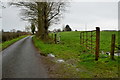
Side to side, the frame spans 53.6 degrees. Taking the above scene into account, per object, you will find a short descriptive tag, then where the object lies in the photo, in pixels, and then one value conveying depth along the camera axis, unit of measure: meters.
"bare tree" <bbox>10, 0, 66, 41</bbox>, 18.11
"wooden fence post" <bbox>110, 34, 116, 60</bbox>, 5.98
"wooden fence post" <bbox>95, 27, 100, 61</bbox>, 6.17
